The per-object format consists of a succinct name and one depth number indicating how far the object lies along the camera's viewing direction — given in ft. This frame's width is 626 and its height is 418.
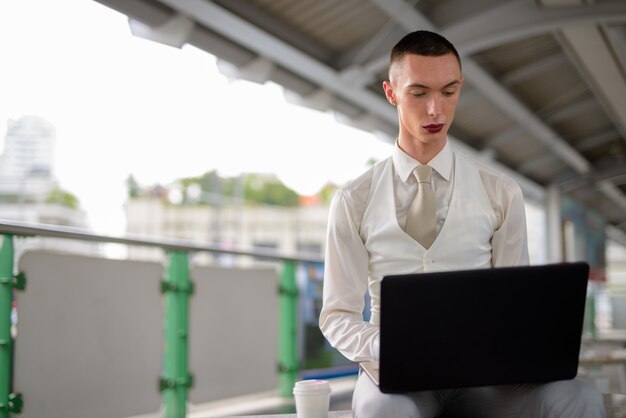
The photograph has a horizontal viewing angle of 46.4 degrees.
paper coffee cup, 5.86
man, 5.58
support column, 38.22
